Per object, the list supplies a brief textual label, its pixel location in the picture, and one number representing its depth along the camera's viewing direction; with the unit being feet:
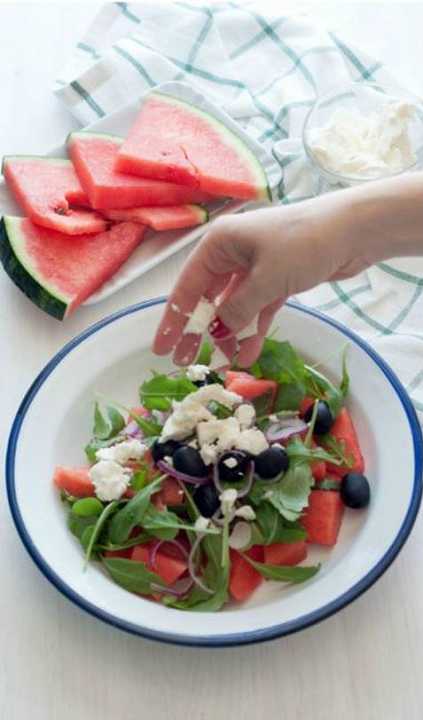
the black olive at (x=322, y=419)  4.41
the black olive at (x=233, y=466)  4.11
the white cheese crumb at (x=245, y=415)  4.31
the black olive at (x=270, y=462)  4.13
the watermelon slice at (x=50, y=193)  5.54
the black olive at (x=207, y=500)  4.10
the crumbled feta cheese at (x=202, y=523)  4.05
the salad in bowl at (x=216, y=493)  4.06
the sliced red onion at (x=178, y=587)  4.05
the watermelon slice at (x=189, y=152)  5.66
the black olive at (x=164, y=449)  4.23
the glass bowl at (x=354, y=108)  5.64
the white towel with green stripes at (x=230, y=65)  6.11
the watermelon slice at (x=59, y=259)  5.29
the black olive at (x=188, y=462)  4.13
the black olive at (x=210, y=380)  4.55
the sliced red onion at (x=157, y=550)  4.11
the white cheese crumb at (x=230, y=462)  4.10
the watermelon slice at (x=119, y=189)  5.61
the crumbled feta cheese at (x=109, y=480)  4.18
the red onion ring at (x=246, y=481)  4.14
